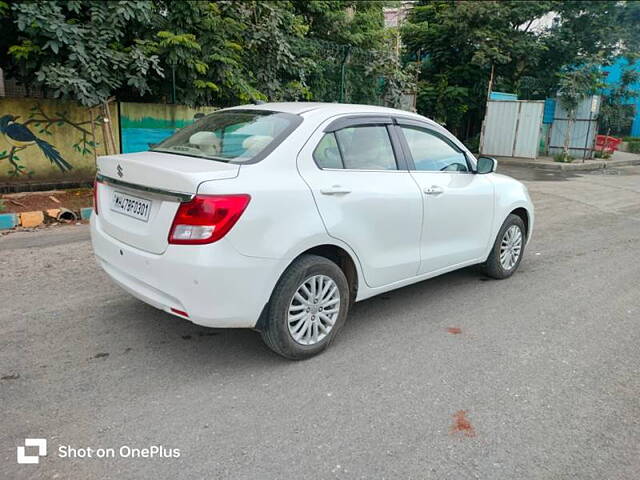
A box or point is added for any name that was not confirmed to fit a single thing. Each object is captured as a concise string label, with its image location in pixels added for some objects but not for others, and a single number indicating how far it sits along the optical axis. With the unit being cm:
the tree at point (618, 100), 1995
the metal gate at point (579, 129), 1842
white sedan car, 313
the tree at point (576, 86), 1745
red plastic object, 2052
